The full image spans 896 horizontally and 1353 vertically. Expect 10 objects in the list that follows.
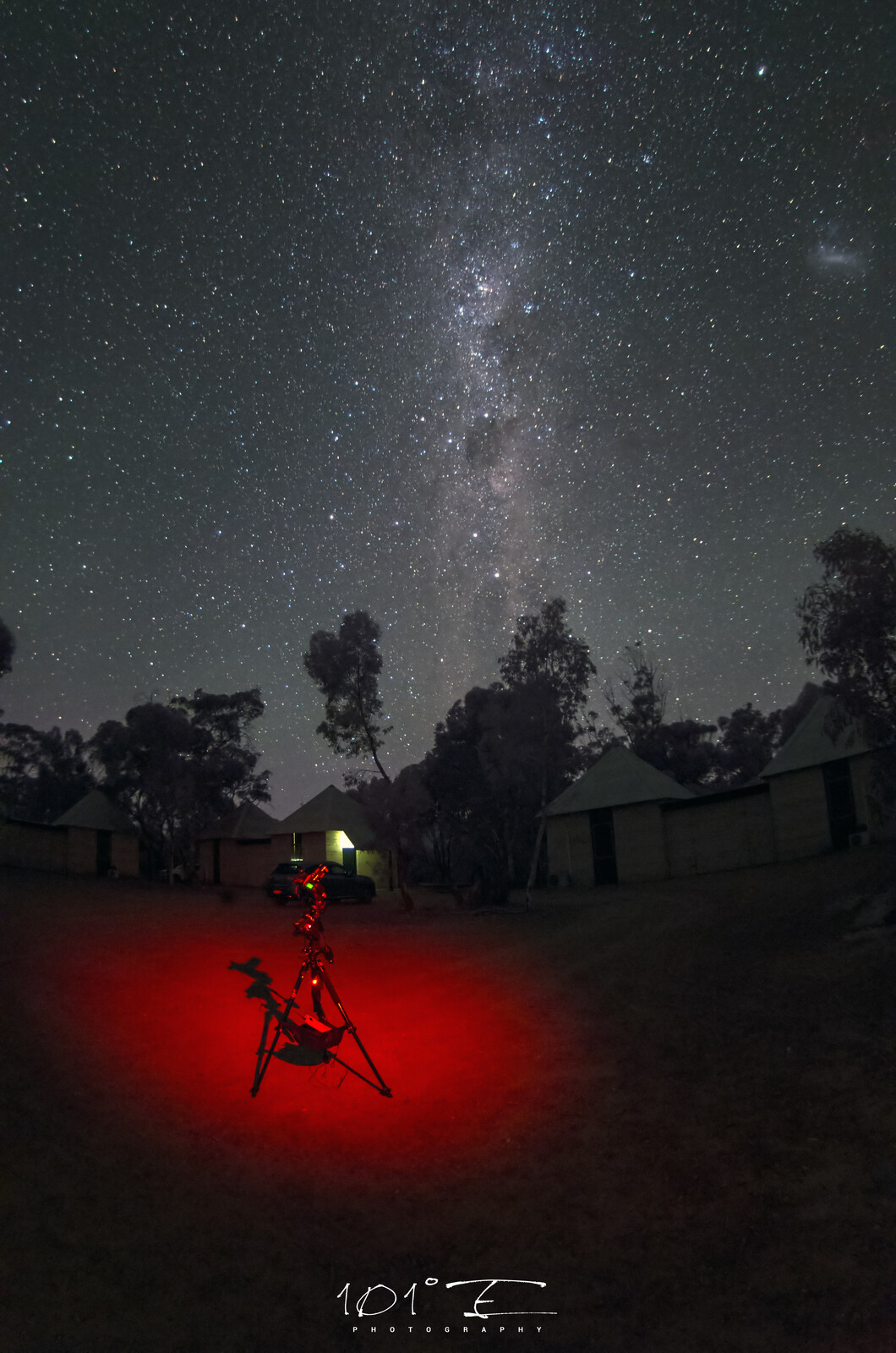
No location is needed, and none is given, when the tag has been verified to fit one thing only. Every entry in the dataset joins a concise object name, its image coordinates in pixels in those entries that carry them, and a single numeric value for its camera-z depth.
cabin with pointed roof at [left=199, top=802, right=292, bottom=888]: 39.56
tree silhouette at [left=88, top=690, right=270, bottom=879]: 40.44
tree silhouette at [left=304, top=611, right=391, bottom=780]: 37.88
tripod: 8.48
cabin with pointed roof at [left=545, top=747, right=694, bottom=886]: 28.84
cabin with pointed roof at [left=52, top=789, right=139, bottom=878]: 35.81
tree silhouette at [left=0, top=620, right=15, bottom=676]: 28.67
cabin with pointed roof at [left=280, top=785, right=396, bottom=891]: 37.84
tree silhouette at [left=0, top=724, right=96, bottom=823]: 50.50
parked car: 27.62
